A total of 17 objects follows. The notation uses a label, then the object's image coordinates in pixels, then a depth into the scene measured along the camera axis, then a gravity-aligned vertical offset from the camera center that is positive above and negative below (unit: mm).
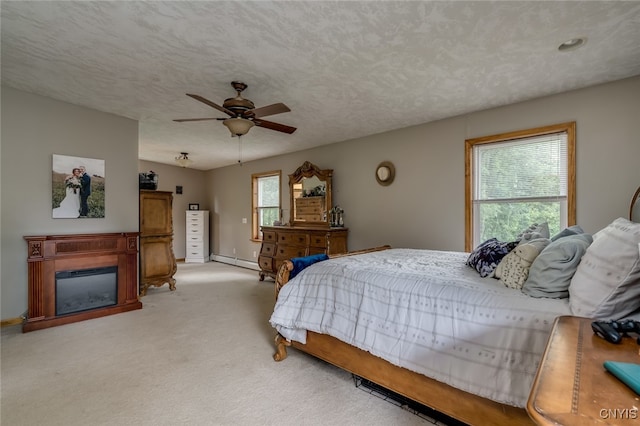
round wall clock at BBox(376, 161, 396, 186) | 4488 +577
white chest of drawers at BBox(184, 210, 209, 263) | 7851 -649
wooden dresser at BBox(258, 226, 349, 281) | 4762 -551
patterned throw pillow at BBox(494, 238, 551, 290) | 1719 -319
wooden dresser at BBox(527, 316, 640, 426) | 582 -404
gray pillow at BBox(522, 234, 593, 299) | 1514 -311
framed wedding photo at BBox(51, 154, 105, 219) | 3527 +307
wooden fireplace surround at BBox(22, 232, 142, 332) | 3244 -628
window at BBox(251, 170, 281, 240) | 6426 +255
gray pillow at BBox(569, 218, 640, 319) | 1205 -295
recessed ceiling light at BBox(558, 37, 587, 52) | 2168 +1241
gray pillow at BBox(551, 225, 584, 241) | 1891 -145
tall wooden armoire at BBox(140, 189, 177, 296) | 4648 -465
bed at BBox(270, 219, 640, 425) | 1369 -666
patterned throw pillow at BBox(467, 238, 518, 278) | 2056 -329
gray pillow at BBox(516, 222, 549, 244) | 2051 -168
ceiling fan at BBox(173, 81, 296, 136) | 2749 +941
